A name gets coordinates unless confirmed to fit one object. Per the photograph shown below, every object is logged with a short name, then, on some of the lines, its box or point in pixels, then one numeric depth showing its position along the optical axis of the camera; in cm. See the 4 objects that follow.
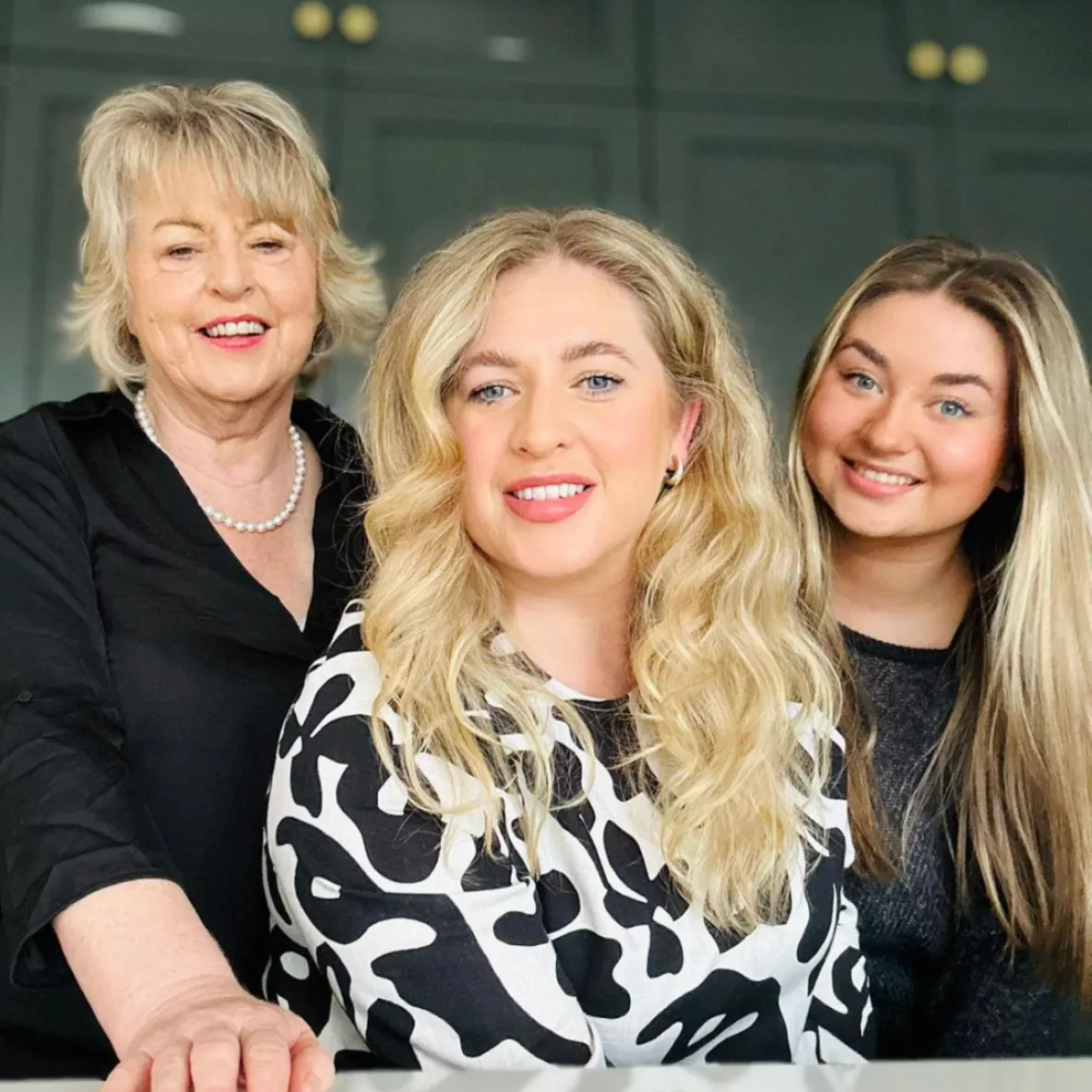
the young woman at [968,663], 132
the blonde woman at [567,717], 97
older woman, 100
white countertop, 66
